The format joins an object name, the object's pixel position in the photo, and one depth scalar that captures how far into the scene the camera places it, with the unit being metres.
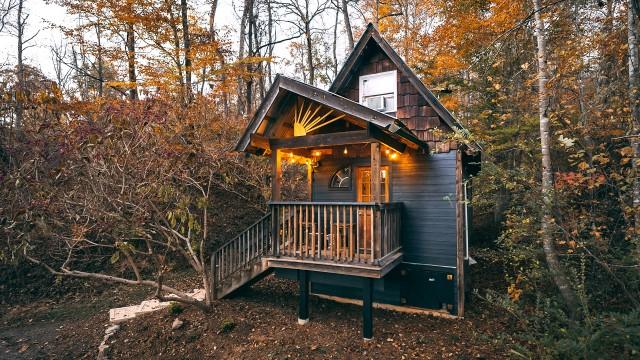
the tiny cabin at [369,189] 5.79
